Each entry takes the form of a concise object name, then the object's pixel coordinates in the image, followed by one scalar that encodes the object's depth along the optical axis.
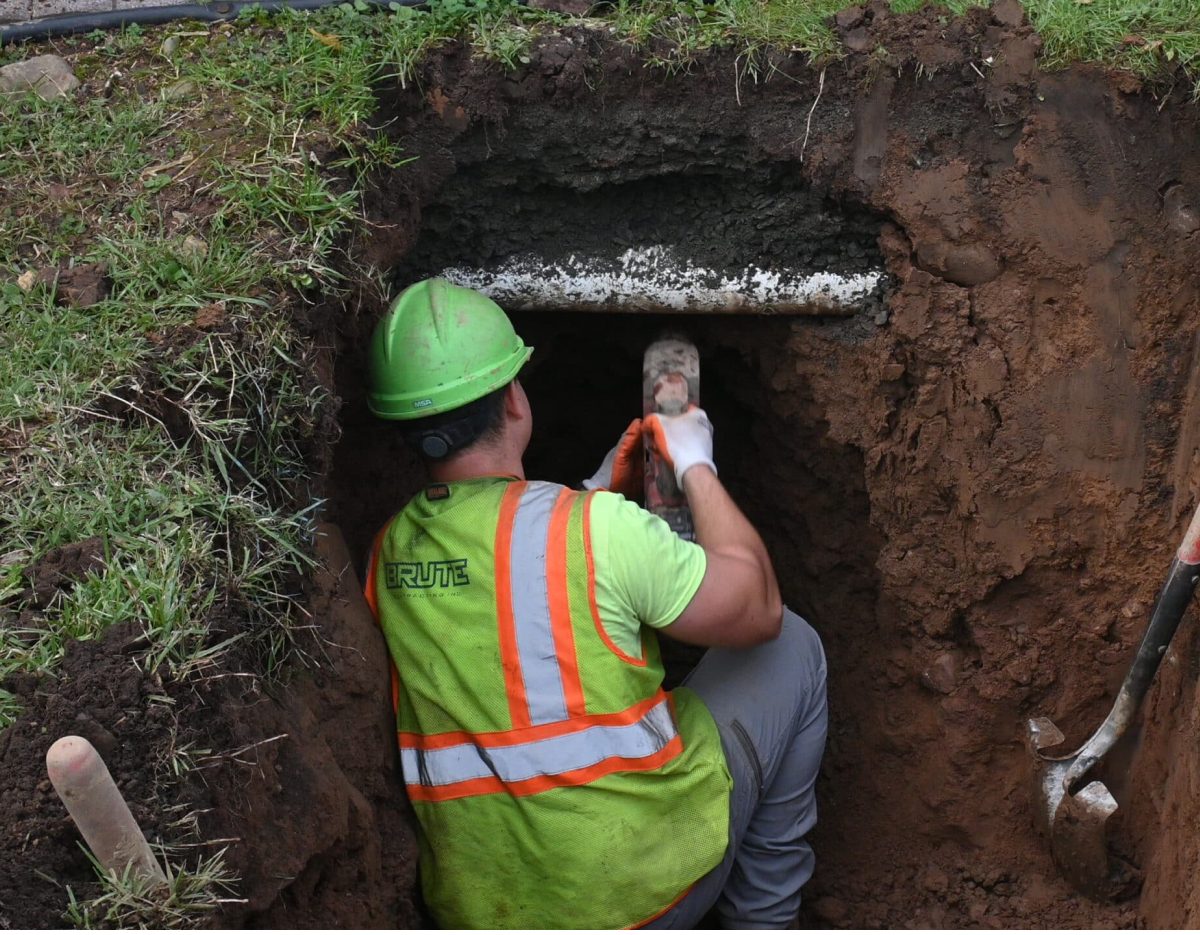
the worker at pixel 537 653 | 2.33
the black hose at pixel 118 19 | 3.15
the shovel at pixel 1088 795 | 2.81
